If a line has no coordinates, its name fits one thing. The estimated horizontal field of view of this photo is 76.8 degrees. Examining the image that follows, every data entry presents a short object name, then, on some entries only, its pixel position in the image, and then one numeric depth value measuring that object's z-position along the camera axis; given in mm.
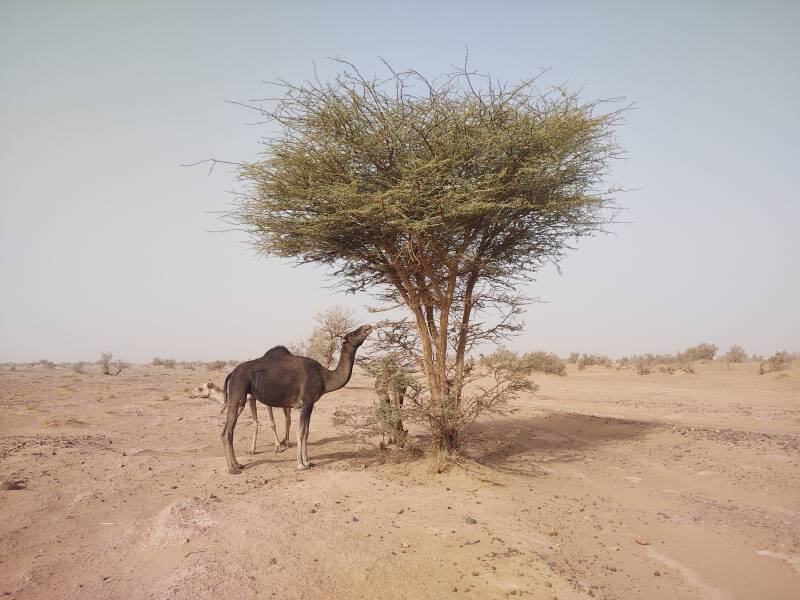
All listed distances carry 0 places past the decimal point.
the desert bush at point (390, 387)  8734
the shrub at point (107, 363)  40416
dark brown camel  9273
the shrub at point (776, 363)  30962
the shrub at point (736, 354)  43625
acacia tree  7996
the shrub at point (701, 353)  47281
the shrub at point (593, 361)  45938
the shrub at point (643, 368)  37616
